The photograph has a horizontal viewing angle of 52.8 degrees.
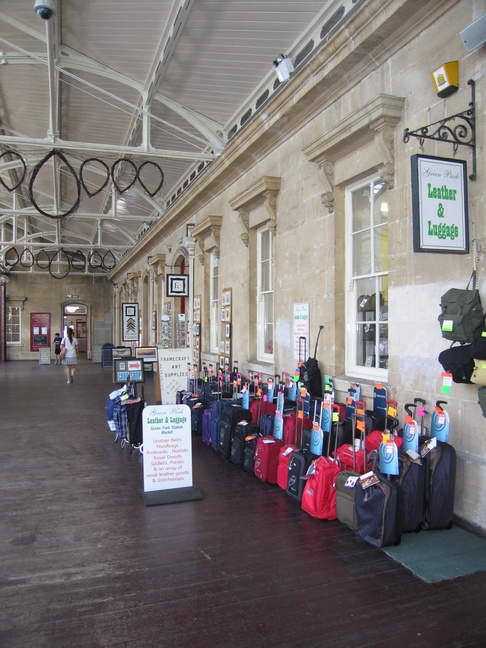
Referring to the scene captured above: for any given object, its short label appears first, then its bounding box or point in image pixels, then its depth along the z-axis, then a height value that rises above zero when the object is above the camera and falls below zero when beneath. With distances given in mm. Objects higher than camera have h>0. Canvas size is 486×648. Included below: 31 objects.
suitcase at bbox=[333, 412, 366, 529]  3922 -1410
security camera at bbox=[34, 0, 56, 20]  5371 +3520
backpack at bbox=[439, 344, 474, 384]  3658 -304
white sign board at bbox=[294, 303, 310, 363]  6387 -2
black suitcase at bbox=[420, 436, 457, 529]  3822 -1277
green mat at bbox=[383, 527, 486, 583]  3289 -1669
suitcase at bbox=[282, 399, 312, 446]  5241 -1109
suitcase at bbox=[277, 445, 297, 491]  4832 -1406
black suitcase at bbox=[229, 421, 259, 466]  5754 -1366
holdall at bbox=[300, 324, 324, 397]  5789 -637
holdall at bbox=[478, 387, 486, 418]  3547 -554
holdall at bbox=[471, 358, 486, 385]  3516 -369
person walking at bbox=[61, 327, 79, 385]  15219 -886
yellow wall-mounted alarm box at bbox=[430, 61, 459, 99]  3961 +1996
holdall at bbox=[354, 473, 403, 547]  3586 -1414
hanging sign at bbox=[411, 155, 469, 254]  3648 +897
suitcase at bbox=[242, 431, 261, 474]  5473 -1439
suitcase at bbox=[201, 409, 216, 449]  7001 -1483
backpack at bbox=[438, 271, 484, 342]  3650 +62
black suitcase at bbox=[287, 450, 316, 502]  4508 -1380
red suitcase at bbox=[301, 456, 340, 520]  4184 -1447
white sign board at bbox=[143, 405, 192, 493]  4621 -1158
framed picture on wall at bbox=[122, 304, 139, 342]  18083 +134
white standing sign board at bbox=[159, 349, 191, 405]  8812 -873
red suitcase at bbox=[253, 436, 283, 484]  5109 -1414
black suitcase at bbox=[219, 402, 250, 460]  6109 -1244
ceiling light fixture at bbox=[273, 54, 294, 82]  6445 +3392
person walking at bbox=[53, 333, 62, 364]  26156 -929
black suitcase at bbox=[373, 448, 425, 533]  3797 -1294
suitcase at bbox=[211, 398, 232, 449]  6590 -1283
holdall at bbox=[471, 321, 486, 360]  3488 -157
